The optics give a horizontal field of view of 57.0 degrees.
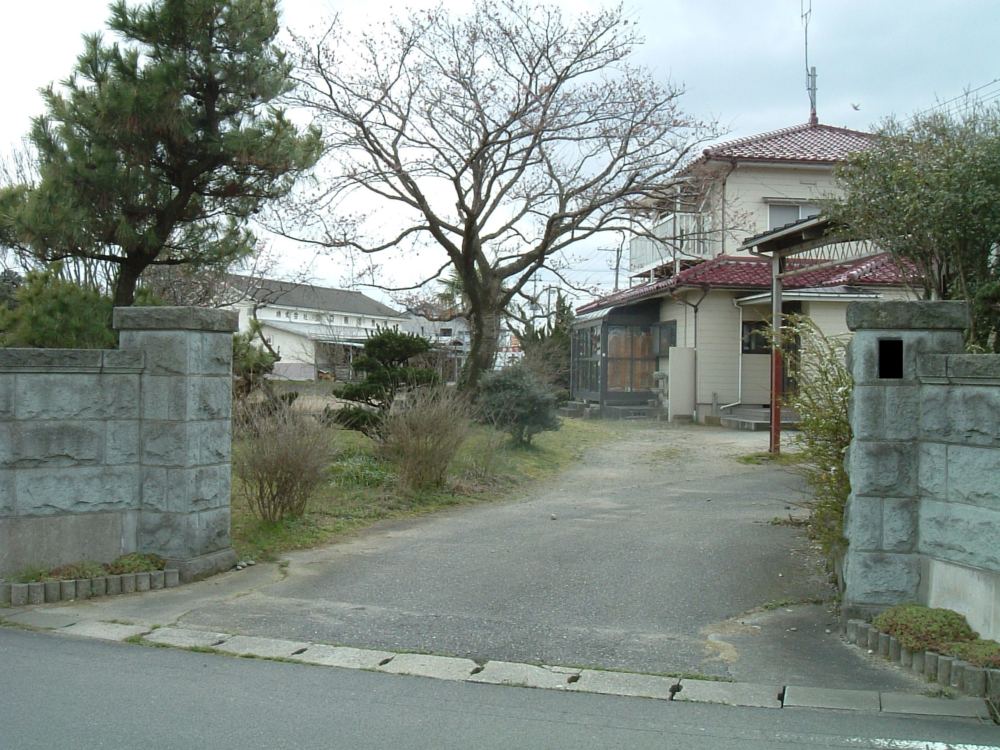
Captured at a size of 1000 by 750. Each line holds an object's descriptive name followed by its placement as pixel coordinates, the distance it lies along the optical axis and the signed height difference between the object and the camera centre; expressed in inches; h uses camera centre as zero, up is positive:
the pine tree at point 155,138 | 438.9 +119.8
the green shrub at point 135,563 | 286.0 -57.8
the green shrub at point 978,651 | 203.0 -59.7
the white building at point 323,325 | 978.3 +105.8
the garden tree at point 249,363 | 544.7 +10.6
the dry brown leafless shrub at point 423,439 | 455.5 -28.6
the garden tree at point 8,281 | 903.9 +100.6
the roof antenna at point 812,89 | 1054.4 +339.9
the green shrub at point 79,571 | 277.7 -58.4
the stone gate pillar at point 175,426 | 290.5 -14.6
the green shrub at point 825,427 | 280.5 -12.7
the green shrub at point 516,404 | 633.6 -14.4
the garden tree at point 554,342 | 1165.7 +55.5
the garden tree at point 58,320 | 460.8 +30.1
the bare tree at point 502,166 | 685.3 +167.7
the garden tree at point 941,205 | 320.5 +69.2
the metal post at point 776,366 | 619.5 +13.1
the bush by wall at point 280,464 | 362.6 -32.8
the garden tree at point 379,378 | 521.0 +2.4
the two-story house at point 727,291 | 884.0 +94.2
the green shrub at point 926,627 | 216.7 -58.1
